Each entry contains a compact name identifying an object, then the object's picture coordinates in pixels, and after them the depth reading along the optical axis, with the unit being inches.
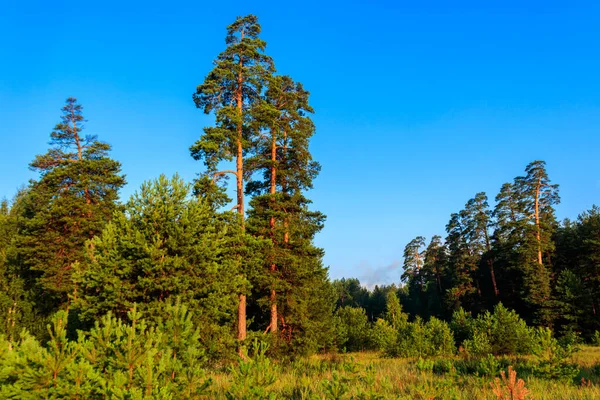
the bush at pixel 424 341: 993.5
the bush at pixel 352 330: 1536.7
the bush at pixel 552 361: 423.8
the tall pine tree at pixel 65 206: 1042.7
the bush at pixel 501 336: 877.8
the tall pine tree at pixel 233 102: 747.4
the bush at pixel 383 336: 1123.6
